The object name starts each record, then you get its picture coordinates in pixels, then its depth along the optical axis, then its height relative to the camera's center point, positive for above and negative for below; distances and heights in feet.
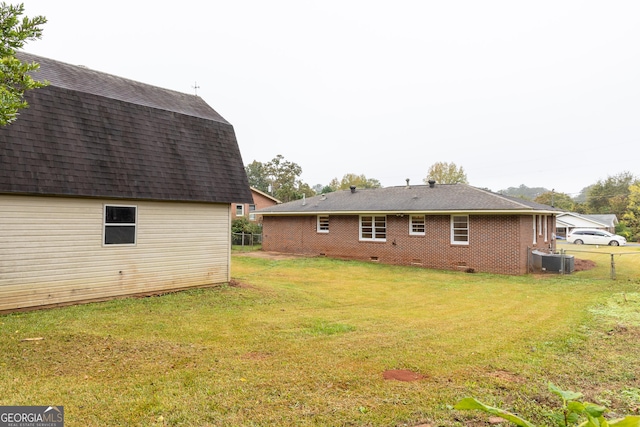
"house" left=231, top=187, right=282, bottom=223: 117.74 +5.91
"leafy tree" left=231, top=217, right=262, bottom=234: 94.07 -1.09
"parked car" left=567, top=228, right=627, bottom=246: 104.73 -3.95
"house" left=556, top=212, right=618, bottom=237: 134.82 +0.66
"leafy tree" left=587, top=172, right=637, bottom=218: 198.18 +19.32
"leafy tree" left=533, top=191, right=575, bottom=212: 198.60 +14.48
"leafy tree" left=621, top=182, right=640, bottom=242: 140.02 +3.24
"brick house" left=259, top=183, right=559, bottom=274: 50.14 -0.67
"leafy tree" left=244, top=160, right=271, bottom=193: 232.43 +32.93
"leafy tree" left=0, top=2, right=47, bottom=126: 13.23 +6.81
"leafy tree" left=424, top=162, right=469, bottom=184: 194.39 +28.87
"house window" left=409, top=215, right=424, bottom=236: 57.31 -0.18
